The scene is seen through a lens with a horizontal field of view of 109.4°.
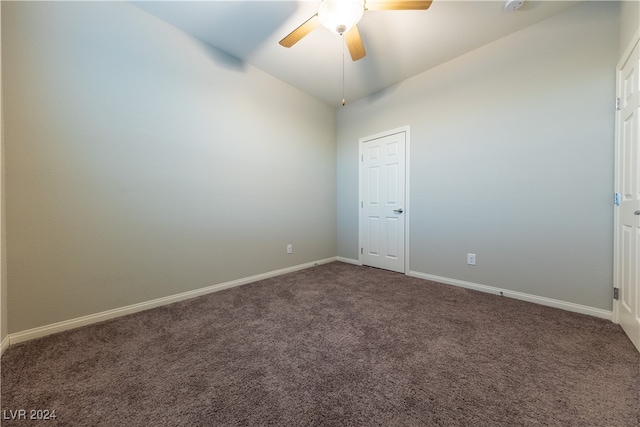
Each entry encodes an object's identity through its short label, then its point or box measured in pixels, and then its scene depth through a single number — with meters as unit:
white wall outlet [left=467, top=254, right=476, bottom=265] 2.58
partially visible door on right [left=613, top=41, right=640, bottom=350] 1.50
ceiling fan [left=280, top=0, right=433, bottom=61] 1.54
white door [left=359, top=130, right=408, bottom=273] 3.20
